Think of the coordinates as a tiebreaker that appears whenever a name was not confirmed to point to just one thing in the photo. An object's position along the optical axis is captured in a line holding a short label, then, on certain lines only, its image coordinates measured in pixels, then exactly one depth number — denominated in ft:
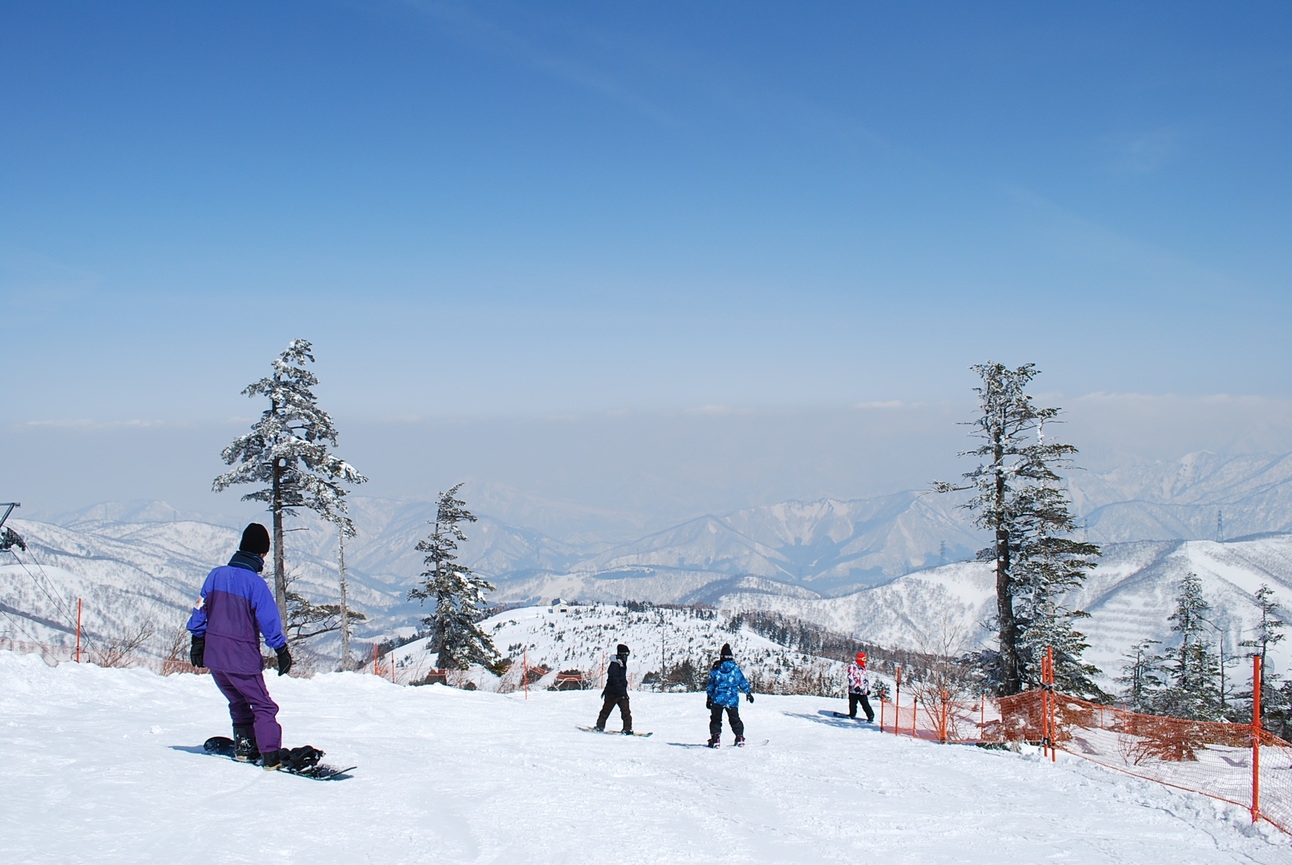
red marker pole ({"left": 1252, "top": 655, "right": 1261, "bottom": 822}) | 31.91
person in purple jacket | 23.99
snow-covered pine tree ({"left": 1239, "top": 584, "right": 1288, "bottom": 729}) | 144.25
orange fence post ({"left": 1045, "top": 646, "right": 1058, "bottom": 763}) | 47.02
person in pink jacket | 71.26
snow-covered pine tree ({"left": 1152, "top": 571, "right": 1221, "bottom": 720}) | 149.12
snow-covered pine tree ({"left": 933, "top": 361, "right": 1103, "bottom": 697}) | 86.99
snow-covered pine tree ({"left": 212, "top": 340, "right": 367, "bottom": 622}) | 86.43
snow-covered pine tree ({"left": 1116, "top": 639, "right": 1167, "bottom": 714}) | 174.29
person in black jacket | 51.11
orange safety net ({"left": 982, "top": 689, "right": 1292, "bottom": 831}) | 44.63
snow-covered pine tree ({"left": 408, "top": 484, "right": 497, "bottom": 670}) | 125.59
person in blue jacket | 47.44
